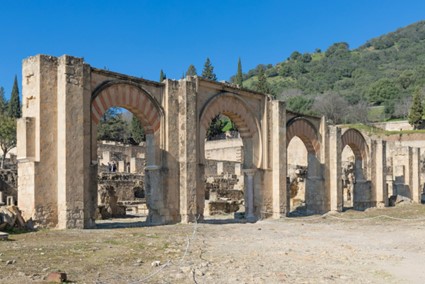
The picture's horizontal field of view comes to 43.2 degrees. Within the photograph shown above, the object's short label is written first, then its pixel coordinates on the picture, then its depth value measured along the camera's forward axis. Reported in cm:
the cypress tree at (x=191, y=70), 7131
